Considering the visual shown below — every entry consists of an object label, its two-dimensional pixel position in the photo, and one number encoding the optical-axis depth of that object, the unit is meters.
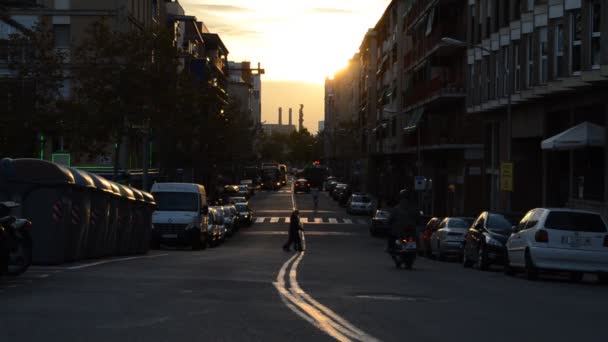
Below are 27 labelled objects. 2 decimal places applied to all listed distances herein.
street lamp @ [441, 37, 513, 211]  40.06
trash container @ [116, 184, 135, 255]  28.62
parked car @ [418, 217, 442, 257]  38.06
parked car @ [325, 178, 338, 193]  124.78
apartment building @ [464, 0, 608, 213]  34.28
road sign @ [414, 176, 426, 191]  63.66
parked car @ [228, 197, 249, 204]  75.90
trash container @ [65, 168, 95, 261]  22.36
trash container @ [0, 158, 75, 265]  20.95
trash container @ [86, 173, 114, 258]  24.75
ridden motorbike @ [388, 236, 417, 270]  23.34
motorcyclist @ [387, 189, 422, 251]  23.22
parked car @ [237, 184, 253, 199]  100.22
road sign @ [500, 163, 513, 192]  39.41
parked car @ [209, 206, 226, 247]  45.88
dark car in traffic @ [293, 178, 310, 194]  136.25
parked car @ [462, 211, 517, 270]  26.22
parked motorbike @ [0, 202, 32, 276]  16.70
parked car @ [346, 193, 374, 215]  85.12
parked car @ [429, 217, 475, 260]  34.31
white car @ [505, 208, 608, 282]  21.23
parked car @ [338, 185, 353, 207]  101.19
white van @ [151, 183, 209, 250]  38.00
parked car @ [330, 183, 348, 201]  104.78
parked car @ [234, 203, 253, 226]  69.00
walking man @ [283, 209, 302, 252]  40.44
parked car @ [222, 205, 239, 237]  57.22
